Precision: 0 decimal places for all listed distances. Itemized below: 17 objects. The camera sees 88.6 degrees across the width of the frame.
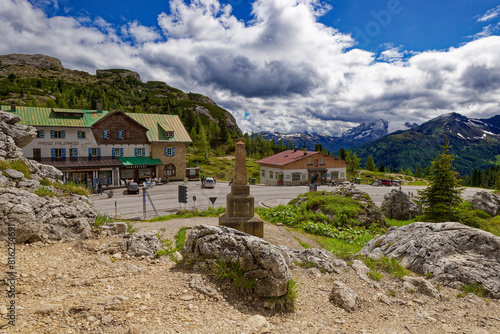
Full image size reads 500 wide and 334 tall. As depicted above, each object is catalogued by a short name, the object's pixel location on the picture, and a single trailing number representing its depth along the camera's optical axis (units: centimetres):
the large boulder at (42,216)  700
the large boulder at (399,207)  2458
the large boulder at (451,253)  798
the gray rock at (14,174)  1042
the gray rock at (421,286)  724
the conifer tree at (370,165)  11462
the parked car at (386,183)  5700
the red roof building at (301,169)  5319
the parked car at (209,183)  4156
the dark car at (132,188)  3528
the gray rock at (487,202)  2573
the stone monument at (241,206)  1392
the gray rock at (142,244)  773
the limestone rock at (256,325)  472
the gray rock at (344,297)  622
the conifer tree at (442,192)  1897
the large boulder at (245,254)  571
